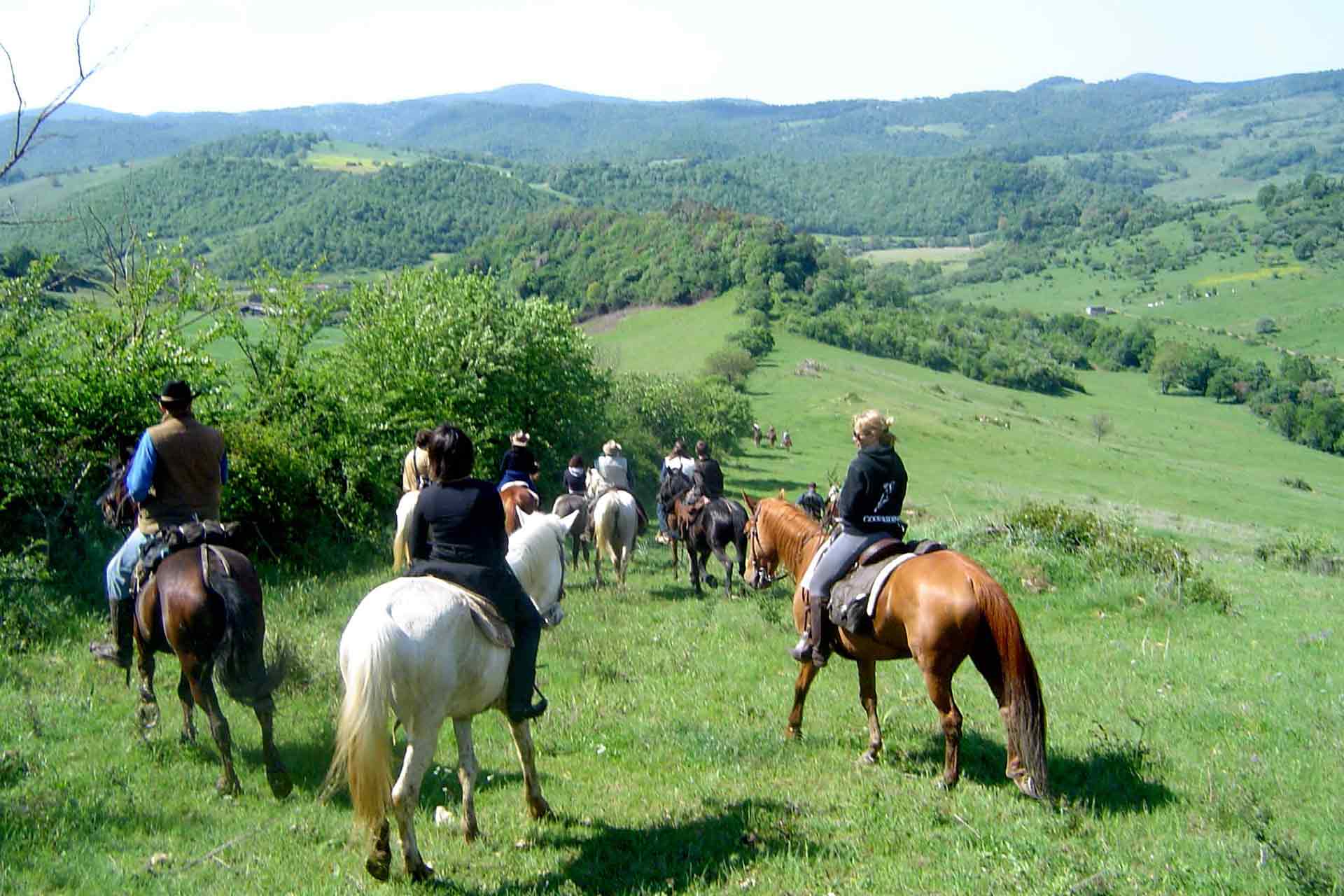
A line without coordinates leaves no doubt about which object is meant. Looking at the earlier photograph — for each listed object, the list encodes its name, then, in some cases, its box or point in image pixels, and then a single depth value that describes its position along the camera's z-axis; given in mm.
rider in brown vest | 7879
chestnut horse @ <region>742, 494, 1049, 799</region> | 6922
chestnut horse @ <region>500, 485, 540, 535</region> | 11352
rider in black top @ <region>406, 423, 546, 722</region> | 6508
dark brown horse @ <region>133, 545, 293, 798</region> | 7293
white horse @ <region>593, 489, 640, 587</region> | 16406
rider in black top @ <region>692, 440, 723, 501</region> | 17109
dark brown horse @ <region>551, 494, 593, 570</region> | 17016
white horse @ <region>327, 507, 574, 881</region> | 5781
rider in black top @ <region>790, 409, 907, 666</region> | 7930
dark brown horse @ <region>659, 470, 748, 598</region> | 16344
